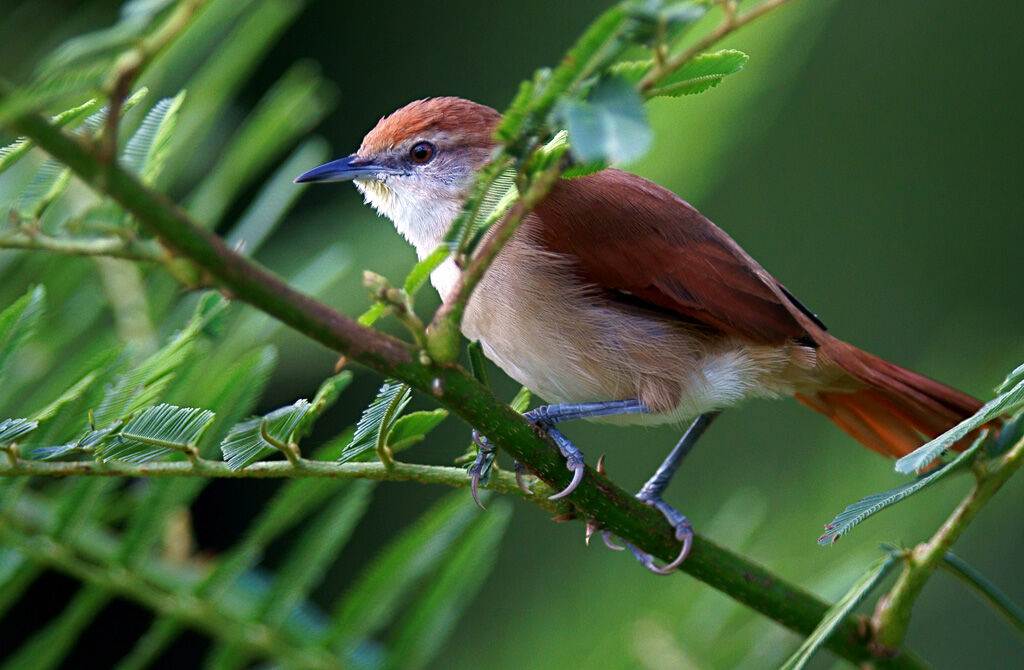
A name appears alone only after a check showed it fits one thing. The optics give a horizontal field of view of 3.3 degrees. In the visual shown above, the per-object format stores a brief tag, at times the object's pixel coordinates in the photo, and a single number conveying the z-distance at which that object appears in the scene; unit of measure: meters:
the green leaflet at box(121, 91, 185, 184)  2.56
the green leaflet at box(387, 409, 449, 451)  2.56
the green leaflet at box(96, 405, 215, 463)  2.55
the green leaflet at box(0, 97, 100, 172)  2.41
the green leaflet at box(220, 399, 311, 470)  2.55
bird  2.61
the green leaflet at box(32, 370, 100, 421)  2.55
